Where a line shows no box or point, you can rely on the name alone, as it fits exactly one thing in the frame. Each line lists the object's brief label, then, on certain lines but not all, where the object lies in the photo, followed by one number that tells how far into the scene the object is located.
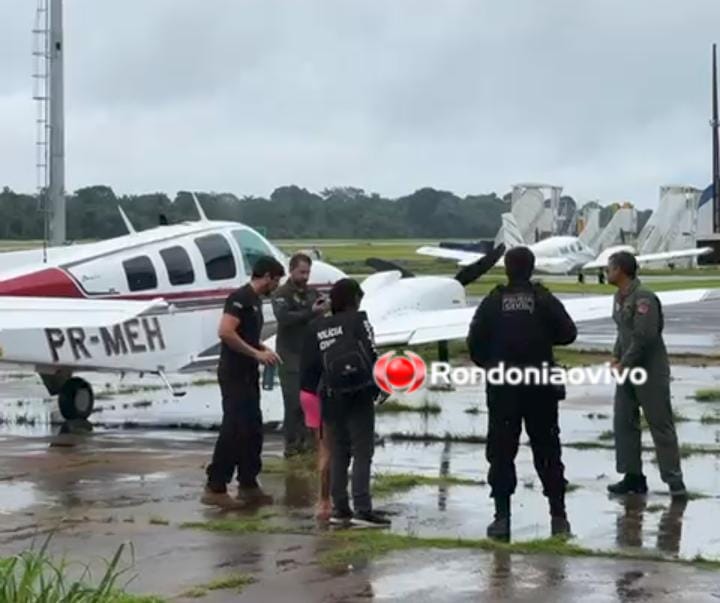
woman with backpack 10.34
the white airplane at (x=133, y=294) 16.25
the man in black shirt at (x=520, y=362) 9.94
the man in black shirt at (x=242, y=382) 11.86
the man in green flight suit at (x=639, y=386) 11.34
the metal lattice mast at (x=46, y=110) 26.14
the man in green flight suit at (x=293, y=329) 13.51
